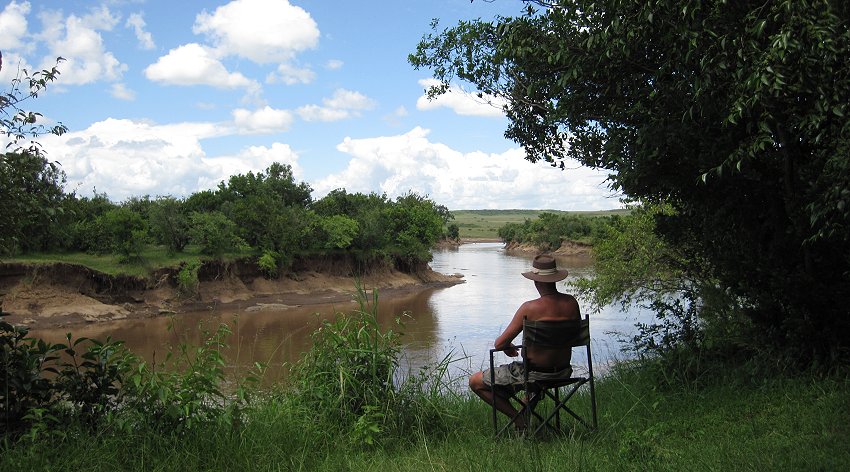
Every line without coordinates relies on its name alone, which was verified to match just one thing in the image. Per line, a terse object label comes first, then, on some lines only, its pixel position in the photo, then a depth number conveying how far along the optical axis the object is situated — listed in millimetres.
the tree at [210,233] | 36500
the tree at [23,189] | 4660
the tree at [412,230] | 47562
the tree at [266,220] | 40125
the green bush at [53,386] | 4574
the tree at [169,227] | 36312
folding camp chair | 5031
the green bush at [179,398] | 4652
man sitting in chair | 5207
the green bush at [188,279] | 33750
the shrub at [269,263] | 38000
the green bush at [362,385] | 5320
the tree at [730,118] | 4609
